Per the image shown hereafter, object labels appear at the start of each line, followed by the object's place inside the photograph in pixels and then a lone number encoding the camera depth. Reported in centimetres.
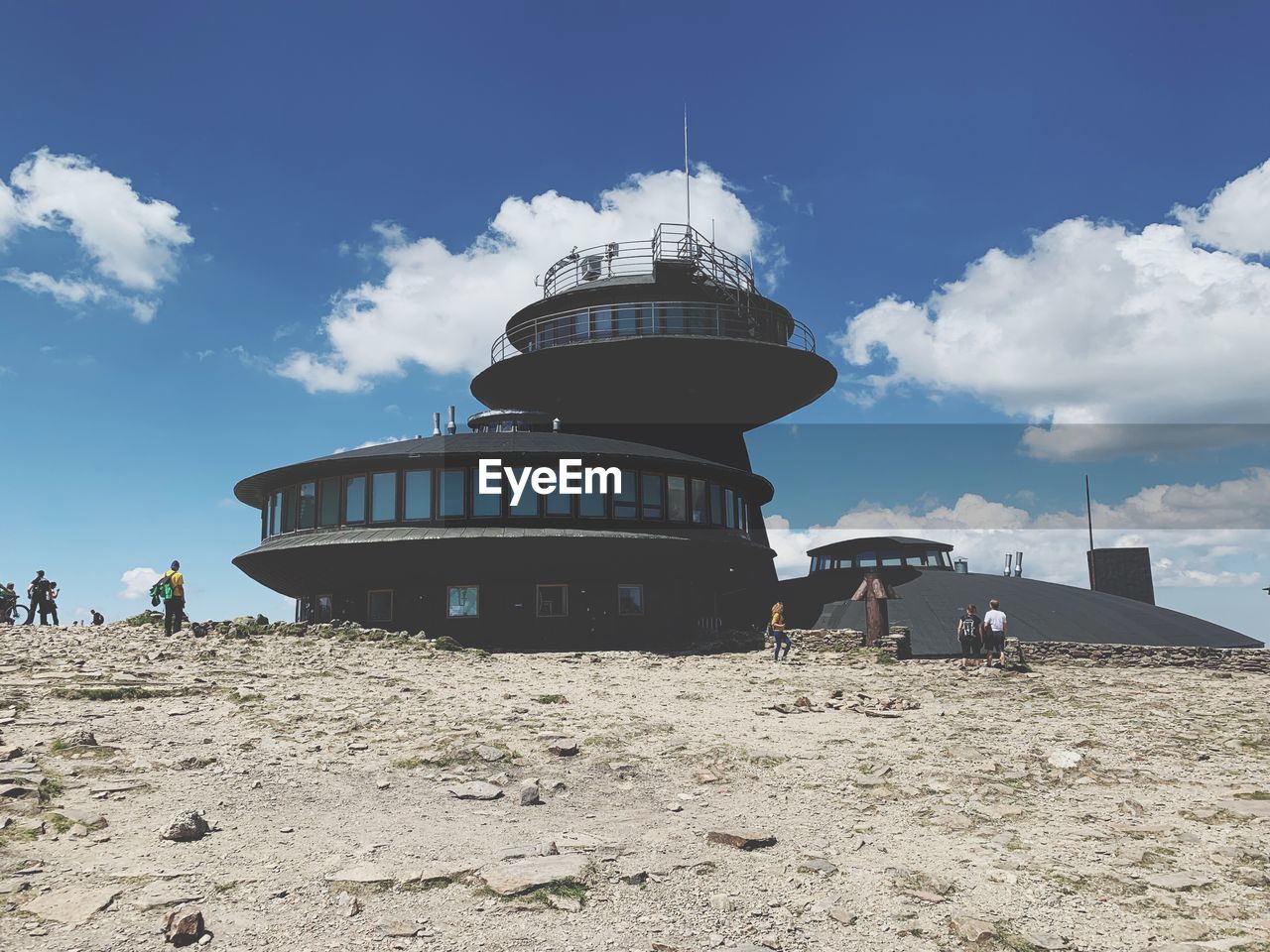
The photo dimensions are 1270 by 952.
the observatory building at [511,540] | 3200
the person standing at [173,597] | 2848
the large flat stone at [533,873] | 888
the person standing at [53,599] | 3569
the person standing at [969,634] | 2998
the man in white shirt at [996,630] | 2815
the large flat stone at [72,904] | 792
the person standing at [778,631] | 2947
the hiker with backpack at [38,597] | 3566
